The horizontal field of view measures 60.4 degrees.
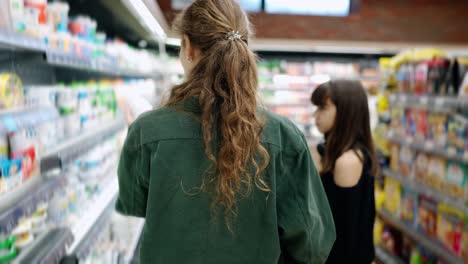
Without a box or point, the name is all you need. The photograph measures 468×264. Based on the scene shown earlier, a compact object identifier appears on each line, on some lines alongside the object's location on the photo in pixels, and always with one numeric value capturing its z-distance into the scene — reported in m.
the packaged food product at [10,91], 1.15
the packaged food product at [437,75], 2.79
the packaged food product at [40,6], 1.31
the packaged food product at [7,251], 1.04
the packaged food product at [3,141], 1.09
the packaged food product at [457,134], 2.54
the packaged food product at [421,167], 3.00
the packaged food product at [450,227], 2.58
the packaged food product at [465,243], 2.45
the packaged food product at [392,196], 3.44
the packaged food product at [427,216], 2.92
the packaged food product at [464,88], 2.50
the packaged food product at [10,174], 1.02
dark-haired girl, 1.94
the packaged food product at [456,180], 2.55
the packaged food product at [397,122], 3.39
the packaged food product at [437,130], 2.78
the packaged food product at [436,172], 2.78
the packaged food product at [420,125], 3.05
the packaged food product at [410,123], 3.20
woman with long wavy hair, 1.04
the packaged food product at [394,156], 3.45
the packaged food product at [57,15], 1.58
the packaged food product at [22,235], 1.13
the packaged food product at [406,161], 3.22
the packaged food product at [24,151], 1.13
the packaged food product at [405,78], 3.23
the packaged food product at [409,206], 3.17
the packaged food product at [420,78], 2.99
